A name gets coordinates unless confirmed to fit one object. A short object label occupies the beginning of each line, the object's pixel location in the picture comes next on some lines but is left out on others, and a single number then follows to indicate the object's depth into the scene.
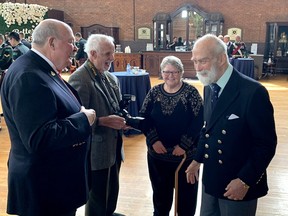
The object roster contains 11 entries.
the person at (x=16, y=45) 6.04
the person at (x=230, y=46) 10.09
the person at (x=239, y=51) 10.09
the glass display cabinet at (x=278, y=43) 12.13
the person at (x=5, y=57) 5.66
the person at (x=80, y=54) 10.72
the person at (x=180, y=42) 12.33
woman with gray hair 2.28
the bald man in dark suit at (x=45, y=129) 1.32
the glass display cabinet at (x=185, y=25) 12.54
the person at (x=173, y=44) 12.27
